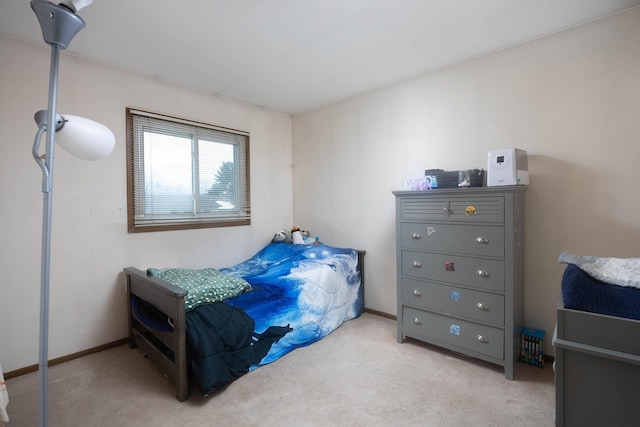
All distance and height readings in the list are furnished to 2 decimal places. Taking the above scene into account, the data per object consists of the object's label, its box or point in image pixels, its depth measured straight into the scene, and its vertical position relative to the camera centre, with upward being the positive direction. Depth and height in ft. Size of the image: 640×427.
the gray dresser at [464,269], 6.75 -1.39
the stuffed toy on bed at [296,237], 11.66 -0.91
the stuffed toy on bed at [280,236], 12.10 -0.90
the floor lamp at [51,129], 3.28 +1.00
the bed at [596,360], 2.93 -1.50
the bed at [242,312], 6.12 -2.43
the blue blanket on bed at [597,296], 3.25 -1.00
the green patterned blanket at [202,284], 6.92 -1.75
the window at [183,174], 8.96 +1.35
